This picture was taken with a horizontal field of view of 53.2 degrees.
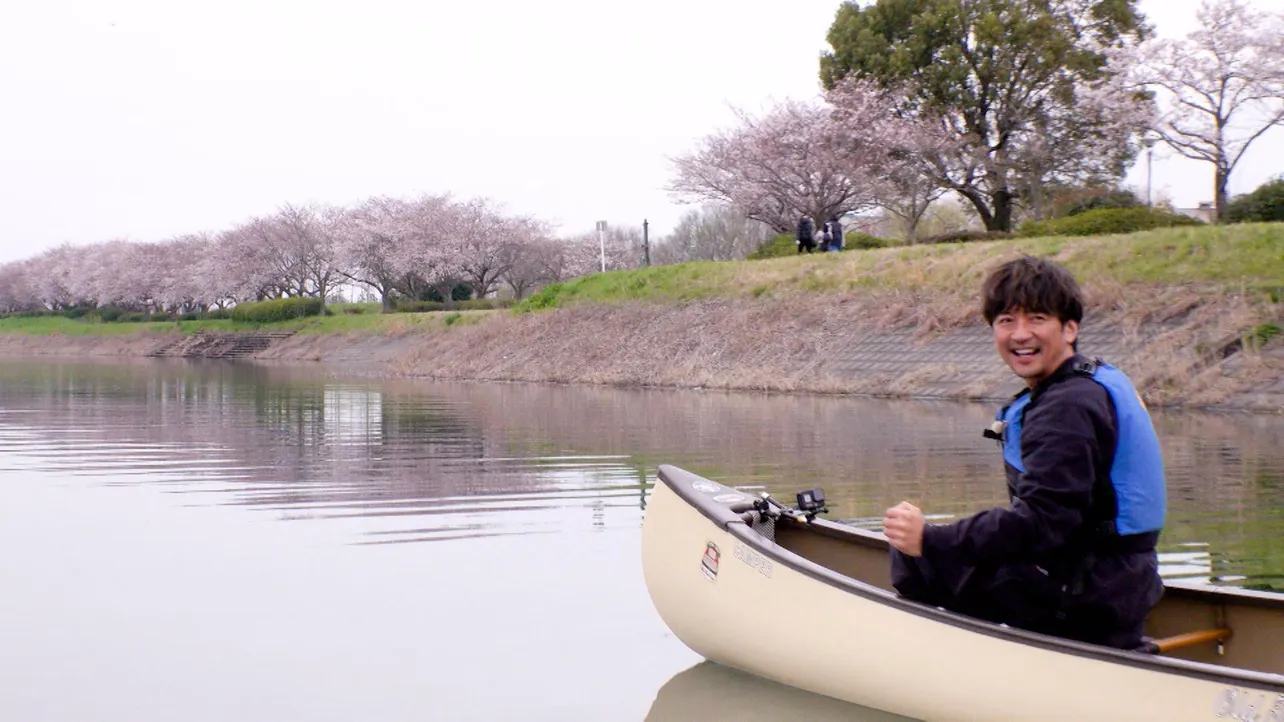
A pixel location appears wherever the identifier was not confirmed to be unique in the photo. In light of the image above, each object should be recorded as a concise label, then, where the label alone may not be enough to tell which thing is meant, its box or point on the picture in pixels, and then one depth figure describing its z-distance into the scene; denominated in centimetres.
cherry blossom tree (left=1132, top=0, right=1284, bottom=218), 3052
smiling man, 365
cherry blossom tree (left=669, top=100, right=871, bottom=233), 3744
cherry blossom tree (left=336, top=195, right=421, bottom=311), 5956
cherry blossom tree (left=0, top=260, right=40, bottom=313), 8969
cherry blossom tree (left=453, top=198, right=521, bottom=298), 5788
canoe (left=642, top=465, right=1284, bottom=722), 367
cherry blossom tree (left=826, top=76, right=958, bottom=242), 3641
